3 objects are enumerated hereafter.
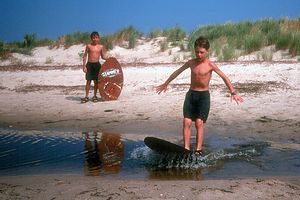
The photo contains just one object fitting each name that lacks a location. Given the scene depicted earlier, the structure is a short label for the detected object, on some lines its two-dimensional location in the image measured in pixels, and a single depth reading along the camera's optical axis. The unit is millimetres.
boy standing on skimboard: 5441
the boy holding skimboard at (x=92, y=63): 9891
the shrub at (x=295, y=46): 15086
